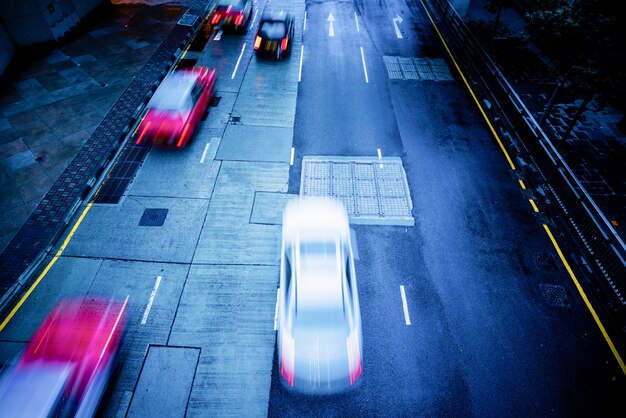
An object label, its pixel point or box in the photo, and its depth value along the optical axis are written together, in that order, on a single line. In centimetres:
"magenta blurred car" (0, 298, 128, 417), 621
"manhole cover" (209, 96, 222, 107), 1574
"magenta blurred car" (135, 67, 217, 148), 1315
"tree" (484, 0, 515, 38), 1796
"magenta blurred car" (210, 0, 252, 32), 2067
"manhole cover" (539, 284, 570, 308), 941
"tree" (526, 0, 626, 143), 1057
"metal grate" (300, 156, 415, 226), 1145
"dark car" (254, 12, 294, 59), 1858
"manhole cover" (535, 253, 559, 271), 1016
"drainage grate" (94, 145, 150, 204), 1185
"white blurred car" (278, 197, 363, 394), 723
